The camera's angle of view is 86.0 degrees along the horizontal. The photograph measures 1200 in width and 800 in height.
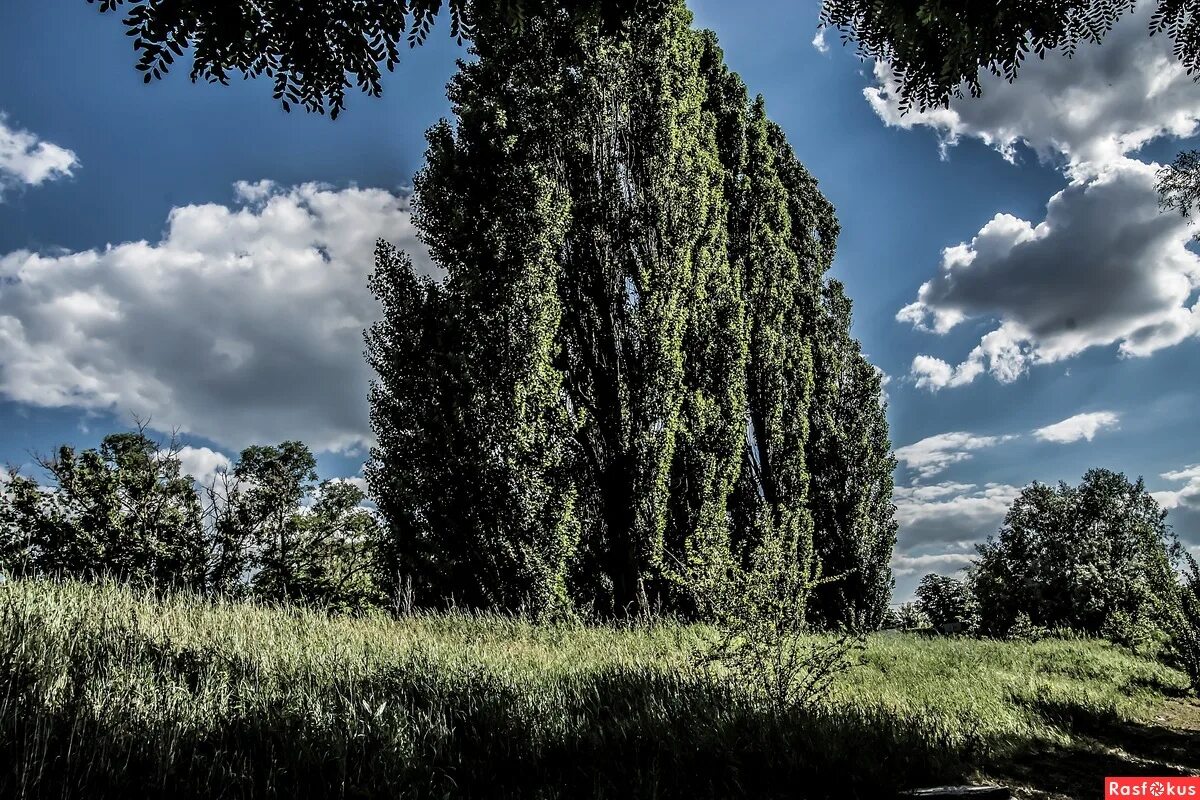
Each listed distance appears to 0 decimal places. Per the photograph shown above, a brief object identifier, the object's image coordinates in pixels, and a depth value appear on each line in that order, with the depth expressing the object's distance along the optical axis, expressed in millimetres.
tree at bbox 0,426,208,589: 10602
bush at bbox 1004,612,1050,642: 15960
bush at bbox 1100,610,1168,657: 9766
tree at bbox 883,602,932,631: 26969
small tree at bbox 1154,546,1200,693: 8375
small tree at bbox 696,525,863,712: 5383
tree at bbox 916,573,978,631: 25297
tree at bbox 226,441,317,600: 11219
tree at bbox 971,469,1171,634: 19797
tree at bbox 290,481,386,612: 11734
